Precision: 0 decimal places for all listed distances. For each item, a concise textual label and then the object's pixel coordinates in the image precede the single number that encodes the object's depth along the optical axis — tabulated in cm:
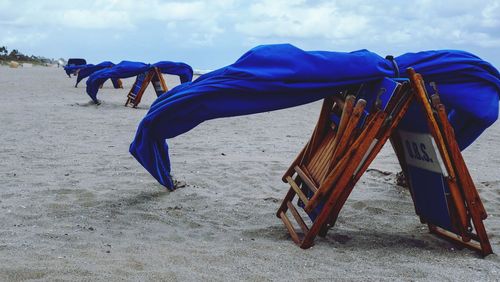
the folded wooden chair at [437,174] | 409
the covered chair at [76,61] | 4144
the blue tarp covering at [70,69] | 3482
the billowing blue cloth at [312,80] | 420
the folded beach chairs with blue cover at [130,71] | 1541
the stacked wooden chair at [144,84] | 1538
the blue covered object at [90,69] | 2432
